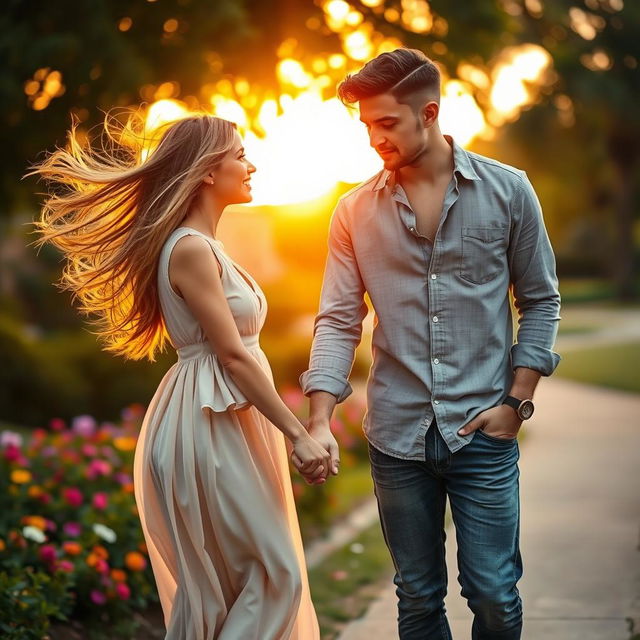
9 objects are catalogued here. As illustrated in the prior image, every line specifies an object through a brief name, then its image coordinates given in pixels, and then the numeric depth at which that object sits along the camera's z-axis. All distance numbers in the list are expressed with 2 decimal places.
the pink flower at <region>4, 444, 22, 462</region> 5.17
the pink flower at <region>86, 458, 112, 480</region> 5.31
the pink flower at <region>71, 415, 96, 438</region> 6.20
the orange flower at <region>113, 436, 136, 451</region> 5.92
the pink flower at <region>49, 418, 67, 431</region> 6.24
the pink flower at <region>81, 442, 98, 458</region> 5.69
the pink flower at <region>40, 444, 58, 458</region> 5.52
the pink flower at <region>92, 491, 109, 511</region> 4.81
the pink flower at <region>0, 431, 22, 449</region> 5.28
